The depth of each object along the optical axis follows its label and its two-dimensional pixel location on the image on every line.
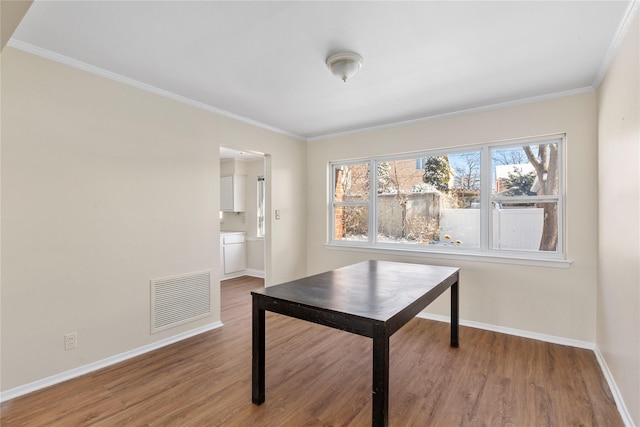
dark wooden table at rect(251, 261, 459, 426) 1.59
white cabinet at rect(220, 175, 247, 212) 6.09
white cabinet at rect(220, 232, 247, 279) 5.74
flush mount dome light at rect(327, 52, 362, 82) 2.21
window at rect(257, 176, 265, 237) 6.17
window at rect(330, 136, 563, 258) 3.16
